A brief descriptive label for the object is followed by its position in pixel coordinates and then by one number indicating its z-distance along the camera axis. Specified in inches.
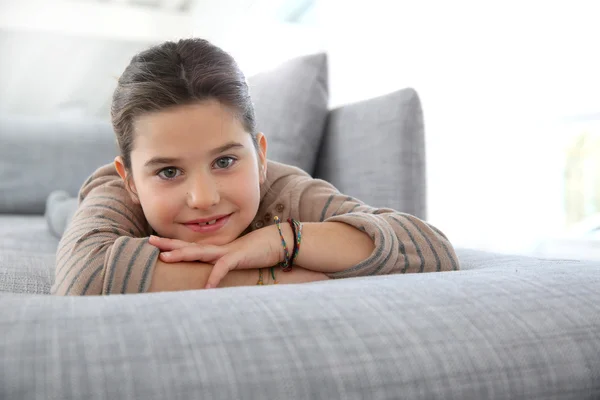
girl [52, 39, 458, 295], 33.6
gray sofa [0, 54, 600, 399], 18.9
